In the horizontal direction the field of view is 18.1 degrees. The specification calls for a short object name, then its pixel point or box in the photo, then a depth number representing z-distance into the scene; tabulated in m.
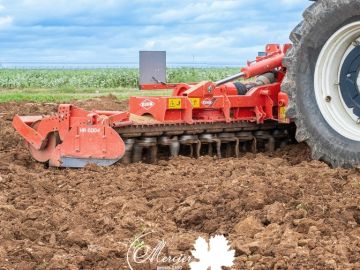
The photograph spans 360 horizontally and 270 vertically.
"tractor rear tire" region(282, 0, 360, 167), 10.26
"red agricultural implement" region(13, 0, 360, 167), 10.43
